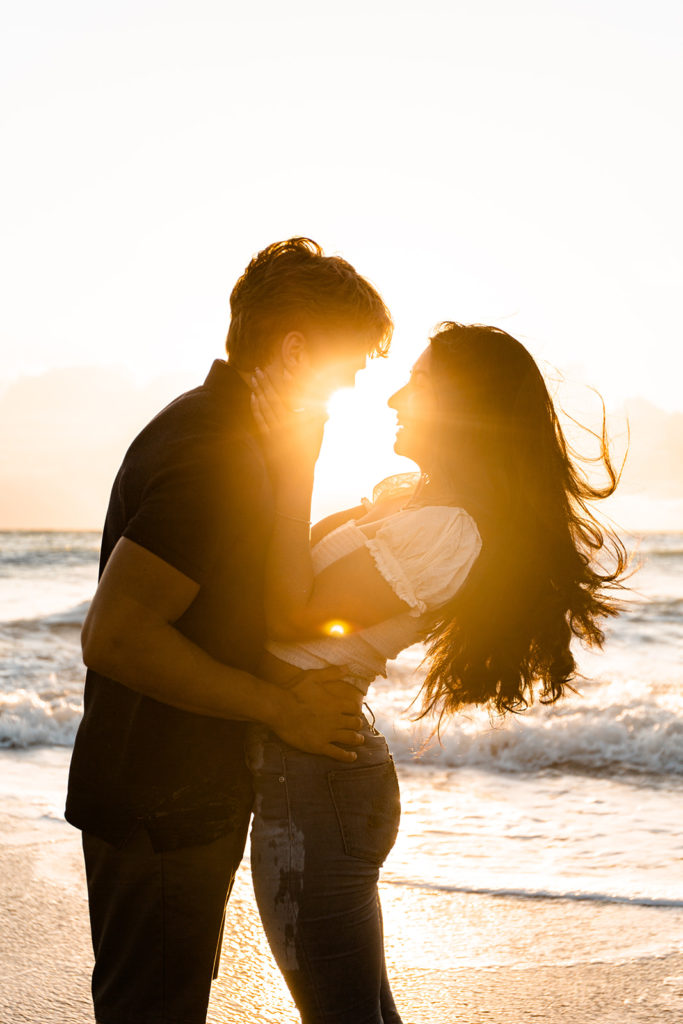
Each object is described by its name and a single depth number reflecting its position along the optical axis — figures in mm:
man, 1828
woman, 2004
